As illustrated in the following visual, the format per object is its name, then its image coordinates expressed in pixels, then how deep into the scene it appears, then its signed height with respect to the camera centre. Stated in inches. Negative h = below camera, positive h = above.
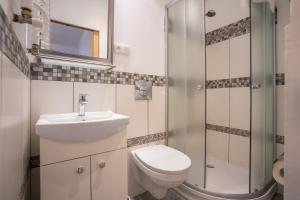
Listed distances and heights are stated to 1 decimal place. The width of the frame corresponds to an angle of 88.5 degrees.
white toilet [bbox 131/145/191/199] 40.0 -18.3
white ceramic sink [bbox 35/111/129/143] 30.7 -6.1
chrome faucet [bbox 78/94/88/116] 44.0 -1.2
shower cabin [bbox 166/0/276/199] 53.2 +3.1
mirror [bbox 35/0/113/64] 43.5 +21.4
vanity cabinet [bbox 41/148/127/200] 32.2 -18.1
